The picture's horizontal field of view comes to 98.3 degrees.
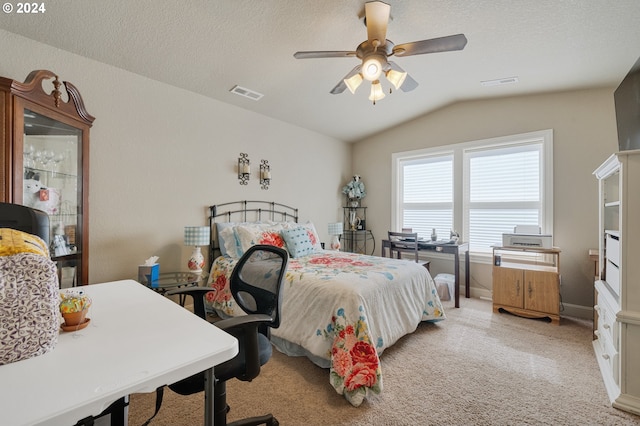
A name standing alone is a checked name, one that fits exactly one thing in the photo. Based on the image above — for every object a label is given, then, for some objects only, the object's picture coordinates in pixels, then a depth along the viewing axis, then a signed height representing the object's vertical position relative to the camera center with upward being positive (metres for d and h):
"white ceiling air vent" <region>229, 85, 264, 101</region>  3.08 +1.40
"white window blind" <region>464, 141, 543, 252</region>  3.54 +0.32
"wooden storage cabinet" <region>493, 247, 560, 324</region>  2.94 -0.80
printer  3.08 -0.27
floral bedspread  1.77 -0.77
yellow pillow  0.72 -0.08
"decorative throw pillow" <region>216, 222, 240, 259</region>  3.01 -0.30
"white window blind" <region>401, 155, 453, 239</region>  4.24 +0.32
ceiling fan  1.81 +1.13
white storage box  3.69 -0.98
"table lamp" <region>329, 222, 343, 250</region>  4.25 -0.23
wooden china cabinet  1.60 +0.36
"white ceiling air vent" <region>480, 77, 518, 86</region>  3.08 +1.52
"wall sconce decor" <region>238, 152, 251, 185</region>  3.54 +0.58
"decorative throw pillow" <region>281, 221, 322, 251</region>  3.49 -0.22
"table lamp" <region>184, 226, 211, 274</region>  2.76 -0.27
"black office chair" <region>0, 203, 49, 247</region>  1.09 -0.03
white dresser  1.63 -0.50
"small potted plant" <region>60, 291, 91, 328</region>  0.87 -0.31
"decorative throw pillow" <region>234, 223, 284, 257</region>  2.98 -0.25
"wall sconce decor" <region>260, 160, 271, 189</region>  3.78 +0.56
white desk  0.56 -0.38
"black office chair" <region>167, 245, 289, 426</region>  1.15 -0.51
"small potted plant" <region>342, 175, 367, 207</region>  4.87 +0.43
